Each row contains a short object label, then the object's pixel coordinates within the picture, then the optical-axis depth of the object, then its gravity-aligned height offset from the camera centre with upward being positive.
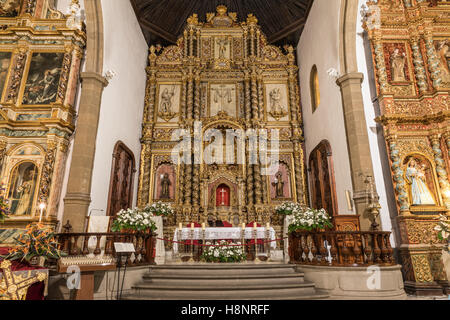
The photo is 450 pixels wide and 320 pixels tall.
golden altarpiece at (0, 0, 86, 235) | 8.43 +4.39
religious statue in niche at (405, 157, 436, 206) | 8.31 +1.74
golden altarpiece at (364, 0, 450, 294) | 7.75 +3.65
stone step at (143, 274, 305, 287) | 6.39 -0.69
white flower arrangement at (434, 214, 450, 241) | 6.89 +0.40
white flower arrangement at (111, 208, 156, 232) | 7.57 +0.60
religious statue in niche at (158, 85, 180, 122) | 14.65 +7.08
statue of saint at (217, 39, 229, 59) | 15.61 +10.21
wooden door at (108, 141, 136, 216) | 10.67 +2.55
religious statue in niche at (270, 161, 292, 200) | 13.52 +2.76
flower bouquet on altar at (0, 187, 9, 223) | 5.16 +0.64
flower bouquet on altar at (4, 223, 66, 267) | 4.74 +0.00
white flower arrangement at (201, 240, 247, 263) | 8.01 -0.20
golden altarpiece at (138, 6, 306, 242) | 13.35 +6.27
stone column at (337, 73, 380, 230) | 8.54 +3.19
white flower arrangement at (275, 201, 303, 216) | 11.73 +1.49
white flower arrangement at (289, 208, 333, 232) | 7.52 +0.62
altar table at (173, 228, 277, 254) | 9.20 +0.40
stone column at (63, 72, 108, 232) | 8.48 +2.76
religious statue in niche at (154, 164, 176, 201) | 13.56 +2.86
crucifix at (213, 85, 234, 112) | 14.96 +7.39
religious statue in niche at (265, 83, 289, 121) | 14.63 +7.02
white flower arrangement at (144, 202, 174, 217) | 10.83 +1.32
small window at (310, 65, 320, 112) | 13.22 +6.92
